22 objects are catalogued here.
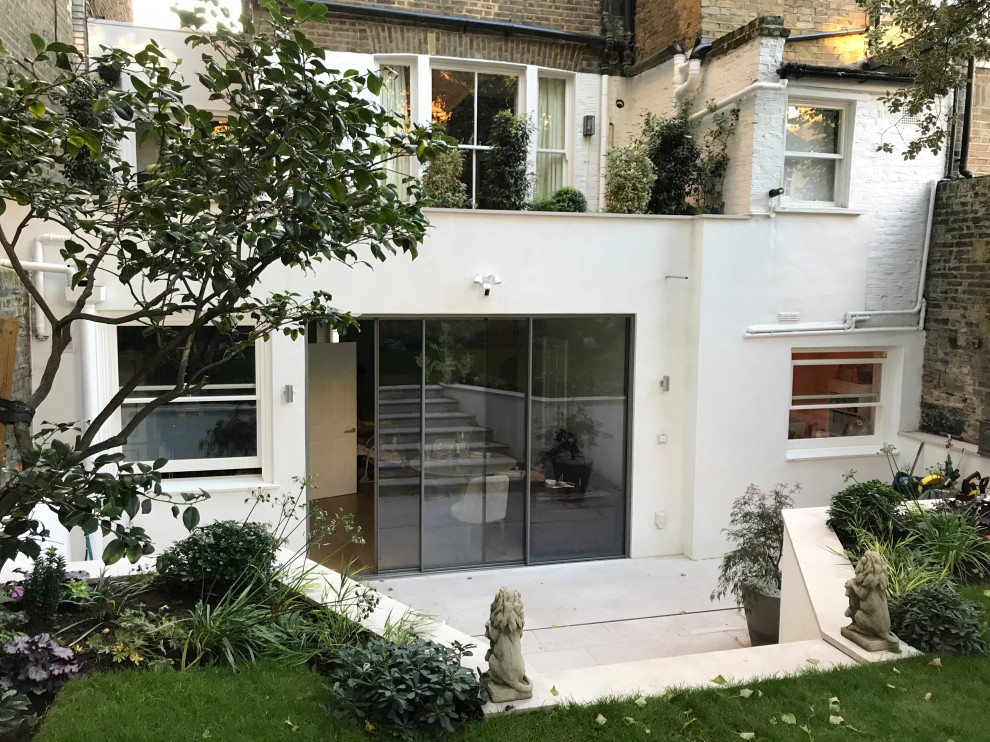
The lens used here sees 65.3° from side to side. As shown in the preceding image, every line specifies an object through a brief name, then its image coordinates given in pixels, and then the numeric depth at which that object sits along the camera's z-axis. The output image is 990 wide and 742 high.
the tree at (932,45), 7.26
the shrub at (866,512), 6.69
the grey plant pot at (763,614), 6.61
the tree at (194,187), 2.58
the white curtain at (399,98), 9.60
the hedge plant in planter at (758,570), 6.66
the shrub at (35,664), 3.98
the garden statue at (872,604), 4.98
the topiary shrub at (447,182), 8.73
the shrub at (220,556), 5.09
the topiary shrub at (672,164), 9.13
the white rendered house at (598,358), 8.09
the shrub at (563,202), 9.00
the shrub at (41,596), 4.63
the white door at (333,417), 9.73
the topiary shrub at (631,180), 8.90
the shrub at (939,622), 5.01
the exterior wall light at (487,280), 8.30
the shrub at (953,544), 6.25
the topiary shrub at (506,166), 8.96
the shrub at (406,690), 3.88
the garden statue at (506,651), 4.21
